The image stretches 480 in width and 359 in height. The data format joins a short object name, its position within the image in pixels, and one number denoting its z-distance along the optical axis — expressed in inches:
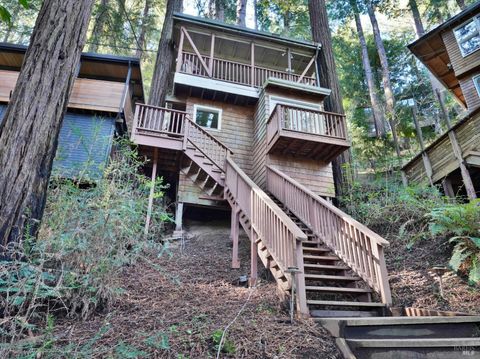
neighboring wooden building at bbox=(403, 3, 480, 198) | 350.9
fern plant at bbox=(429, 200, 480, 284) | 175.3
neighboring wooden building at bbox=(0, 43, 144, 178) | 323.6
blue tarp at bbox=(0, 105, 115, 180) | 314.5
